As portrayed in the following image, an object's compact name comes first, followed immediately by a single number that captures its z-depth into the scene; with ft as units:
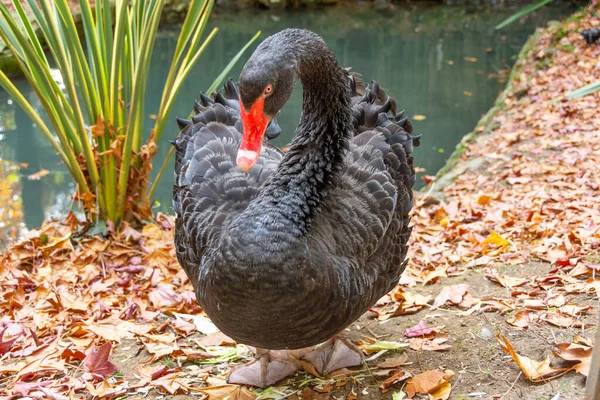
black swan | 7.45
